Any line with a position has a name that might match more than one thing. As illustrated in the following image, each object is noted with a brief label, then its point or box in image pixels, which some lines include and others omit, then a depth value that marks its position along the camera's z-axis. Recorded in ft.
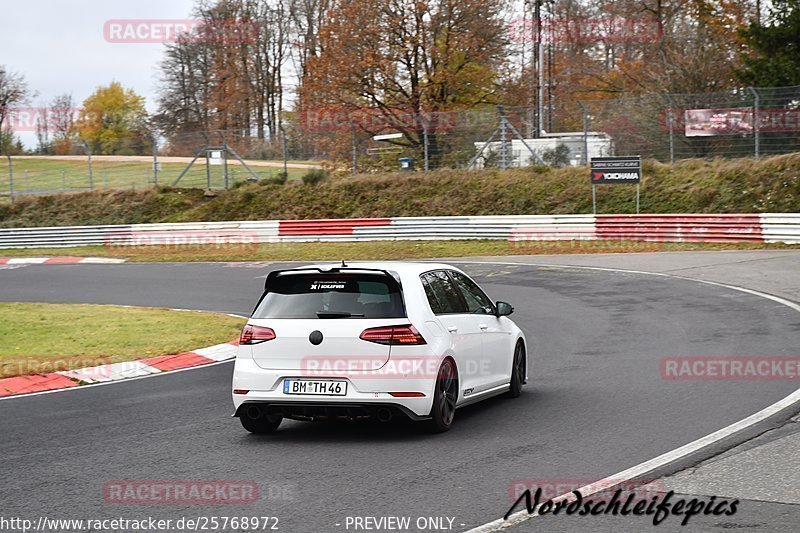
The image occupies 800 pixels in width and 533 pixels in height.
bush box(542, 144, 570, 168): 134.82
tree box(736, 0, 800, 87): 130.82
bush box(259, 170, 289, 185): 148.77
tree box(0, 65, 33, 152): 273.54
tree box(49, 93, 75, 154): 328.08
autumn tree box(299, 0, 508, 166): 153.38
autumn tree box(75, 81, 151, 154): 319.06
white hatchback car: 27.94
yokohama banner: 115.14
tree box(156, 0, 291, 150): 250.78
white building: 135.39
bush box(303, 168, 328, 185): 146.92
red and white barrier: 103.19
